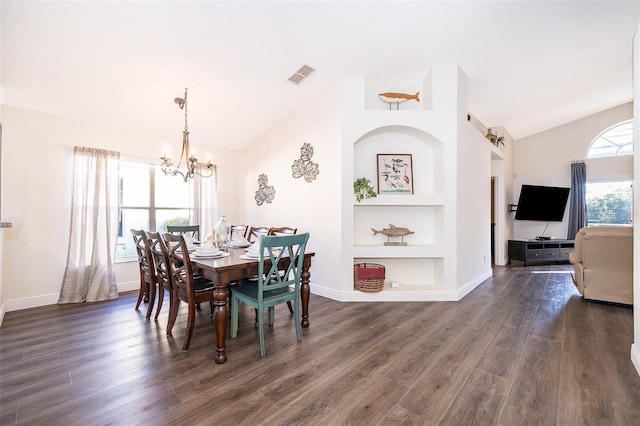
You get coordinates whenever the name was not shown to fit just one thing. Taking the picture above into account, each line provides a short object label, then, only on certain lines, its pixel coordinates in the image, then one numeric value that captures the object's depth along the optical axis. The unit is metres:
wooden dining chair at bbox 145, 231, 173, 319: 2.47
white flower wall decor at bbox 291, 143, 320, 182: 3.87
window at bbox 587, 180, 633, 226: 5.82
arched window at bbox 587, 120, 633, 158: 5.89
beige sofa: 3.21
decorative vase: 2.80
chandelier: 2.66
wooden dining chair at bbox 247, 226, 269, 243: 3.80
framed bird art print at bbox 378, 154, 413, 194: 3.76
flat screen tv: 6.21
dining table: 2.04
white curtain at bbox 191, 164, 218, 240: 4.51
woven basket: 3.49
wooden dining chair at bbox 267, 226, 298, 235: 3.51
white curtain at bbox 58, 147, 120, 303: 3.43
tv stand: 5.85
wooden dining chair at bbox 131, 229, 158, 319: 2.82
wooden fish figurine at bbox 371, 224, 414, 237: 3.67
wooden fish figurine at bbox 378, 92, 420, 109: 3.60
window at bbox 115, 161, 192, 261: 4.00
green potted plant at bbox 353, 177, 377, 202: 3.51
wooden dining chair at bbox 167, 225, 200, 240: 3.69
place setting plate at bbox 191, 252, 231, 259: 2.41
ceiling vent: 3.27
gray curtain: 6.13
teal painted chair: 2.14
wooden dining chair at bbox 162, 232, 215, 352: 2.22
